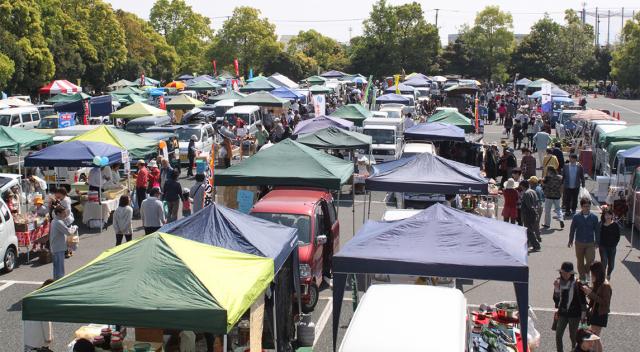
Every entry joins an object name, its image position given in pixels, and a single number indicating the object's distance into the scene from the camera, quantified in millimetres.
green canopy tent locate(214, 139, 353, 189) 14362
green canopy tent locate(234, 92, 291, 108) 36219
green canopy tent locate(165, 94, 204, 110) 37562
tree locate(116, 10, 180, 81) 70875
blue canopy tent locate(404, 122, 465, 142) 22688
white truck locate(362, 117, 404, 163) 26625
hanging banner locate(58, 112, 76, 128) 31031
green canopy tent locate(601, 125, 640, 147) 21241
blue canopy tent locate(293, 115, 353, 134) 24750
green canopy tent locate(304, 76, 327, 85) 59562
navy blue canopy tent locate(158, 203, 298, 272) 9336
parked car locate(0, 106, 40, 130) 33312
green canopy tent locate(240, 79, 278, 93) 45062
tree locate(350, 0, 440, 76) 78875
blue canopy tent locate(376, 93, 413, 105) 39781
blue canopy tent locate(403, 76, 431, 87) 55250
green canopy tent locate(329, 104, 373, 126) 28938
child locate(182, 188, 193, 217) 17359
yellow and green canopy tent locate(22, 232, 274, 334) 7090
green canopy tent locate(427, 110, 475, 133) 25766
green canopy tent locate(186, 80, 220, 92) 50875
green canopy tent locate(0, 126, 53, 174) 19911
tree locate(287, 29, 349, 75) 85500
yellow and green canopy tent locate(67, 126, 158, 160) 18750
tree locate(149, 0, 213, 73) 87438
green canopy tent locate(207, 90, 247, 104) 41116
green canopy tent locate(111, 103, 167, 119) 31219
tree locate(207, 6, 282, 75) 81375
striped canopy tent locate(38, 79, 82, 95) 45812
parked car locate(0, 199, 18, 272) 13953
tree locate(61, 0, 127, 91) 61356
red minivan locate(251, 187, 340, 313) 11914
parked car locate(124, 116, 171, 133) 30138
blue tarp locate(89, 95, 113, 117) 36406
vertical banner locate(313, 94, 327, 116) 31672
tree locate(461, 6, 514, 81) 79875
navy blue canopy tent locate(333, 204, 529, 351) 8617
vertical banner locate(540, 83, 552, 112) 36469
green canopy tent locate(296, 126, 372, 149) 20031
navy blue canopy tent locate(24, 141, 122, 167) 17469
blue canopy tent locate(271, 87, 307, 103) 43397
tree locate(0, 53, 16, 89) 42000
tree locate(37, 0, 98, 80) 51719
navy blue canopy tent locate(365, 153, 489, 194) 14195
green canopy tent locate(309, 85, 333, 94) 48438
